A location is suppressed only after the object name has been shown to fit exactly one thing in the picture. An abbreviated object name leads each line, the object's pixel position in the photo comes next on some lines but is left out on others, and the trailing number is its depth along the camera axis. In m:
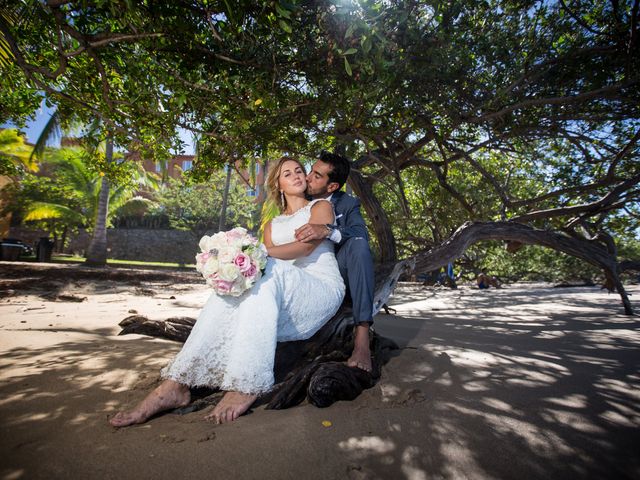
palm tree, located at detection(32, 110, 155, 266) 14.66
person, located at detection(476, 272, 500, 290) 17.09
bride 1.95
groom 2.58
